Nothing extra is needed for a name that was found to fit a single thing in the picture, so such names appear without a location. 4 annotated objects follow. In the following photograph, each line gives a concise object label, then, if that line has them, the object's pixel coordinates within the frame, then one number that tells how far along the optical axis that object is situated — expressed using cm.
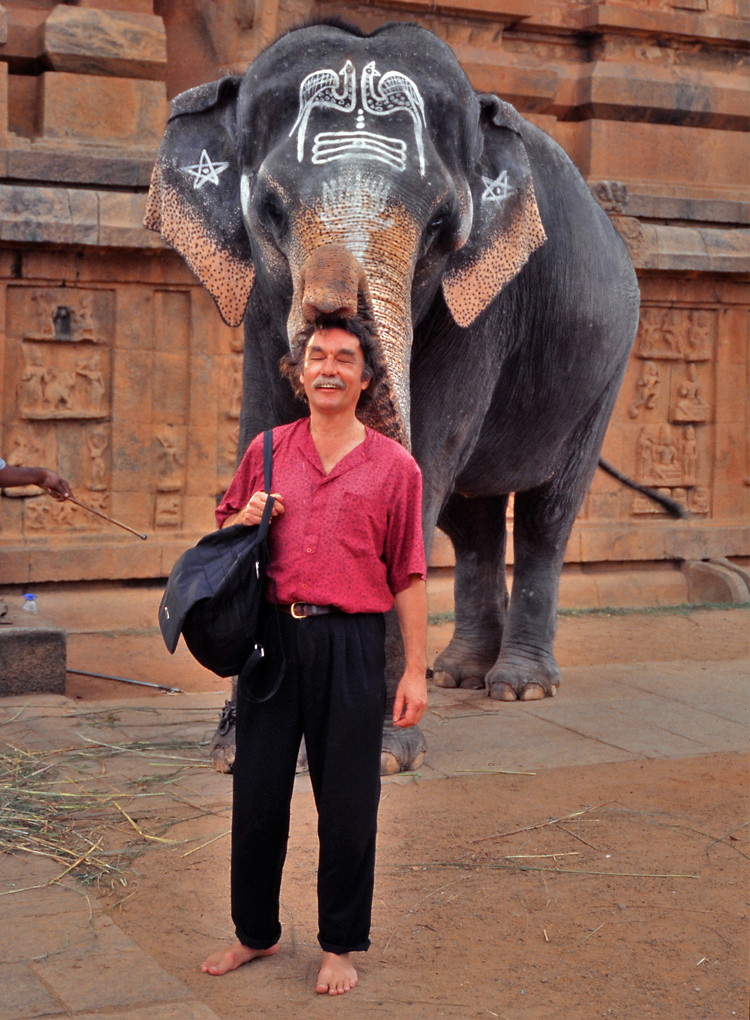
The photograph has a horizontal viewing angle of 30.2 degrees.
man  296
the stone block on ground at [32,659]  550
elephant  391
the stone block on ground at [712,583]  920
